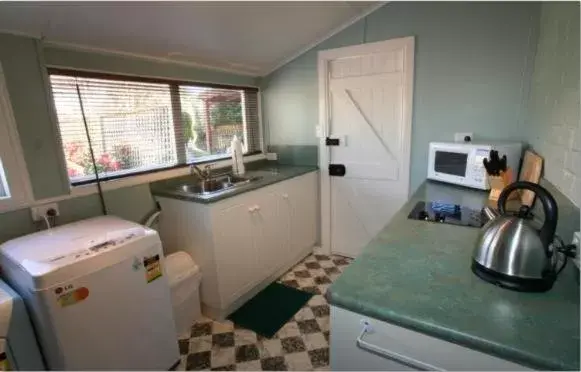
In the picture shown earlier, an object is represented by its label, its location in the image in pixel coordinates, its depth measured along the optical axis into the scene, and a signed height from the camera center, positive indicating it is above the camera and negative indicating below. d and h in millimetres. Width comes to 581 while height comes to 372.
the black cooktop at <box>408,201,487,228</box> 1373 -479
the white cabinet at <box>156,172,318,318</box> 1972 -799
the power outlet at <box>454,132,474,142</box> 2209 -145
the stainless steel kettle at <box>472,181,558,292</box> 795 -376
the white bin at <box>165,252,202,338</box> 1880 -1033
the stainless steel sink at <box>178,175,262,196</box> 2285 -450
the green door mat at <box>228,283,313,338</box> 2043 -1353
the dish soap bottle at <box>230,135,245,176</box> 2578 -263
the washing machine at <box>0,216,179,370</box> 1185 -681
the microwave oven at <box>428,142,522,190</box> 1843 -290
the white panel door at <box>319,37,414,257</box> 2436 -112
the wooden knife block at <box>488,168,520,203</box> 1704 -398
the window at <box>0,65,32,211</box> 1468 -132
